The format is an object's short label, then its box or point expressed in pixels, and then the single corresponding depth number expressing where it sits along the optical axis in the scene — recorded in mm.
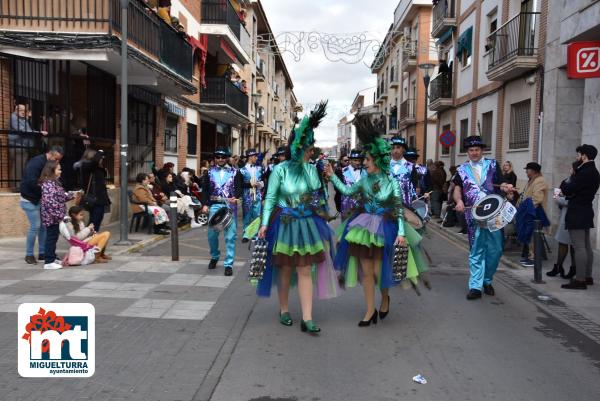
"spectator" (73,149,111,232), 10383
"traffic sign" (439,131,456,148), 18953
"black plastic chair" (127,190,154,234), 12609
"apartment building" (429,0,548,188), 15211
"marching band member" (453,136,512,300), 6879
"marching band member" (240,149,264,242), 11539
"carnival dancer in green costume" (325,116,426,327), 5449
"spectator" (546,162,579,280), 7951
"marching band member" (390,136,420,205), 8414
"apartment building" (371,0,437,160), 33125
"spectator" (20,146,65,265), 8438
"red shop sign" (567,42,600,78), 10414
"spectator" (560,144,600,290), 7414
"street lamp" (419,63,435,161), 20547
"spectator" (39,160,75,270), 8070
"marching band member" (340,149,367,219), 10419
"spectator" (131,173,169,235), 12492
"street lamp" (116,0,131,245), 10367
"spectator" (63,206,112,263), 8766
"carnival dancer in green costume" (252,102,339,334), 5246
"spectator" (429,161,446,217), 17422
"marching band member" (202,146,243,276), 8094
